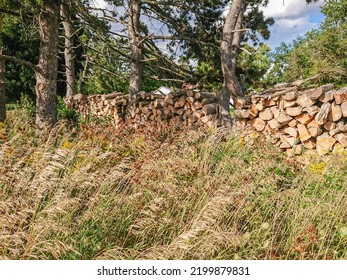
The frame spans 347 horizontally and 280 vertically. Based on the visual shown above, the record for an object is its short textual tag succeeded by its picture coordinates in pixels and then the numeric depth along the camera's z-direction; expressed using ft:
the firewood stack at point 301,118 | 15.98
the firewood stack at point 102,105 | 30.39
